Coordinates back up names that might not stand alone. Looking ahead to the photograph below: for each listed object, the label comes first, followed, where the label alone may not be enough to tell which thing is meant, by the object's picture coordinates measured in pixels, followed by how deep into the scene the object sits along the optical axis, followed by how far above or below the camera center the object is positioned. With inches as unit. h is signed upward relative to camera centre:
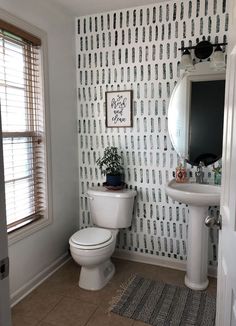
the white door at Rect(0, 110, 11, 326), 29.7 -14.9
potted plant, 105.0 -11.8
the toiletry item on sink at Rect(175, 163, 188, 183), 96.2 -13.9
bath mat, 77.5 -51.6
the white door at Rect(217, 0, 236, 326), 38.7 -11.2
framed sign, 104.9 +10.4
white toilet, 87.4 -34.2
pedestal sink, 88.0 -33.5
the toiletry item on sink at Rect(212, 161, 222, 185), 92.7 -13.3
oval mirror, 94.7 +7.5
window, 79.7 +3.2
